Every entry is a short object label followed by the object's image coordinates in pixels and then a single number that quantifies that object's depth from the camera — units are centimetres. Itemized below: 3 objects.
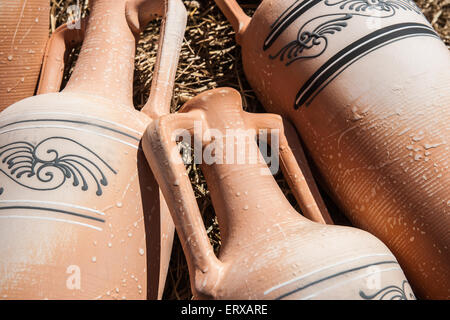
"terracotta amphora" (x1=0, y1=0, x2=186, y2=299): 53
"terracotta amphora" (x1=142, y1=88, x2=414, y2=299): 50
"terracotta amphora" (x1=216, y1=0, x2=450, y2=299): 58
